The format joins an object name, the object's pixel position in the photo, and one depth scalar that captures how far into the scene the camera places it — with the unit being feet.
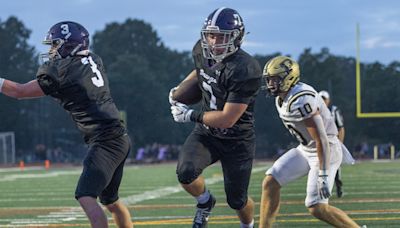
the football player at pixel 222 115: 40.97
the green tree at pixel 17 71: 326.72
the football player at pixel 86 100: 38.92
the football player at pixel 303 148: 42.76
